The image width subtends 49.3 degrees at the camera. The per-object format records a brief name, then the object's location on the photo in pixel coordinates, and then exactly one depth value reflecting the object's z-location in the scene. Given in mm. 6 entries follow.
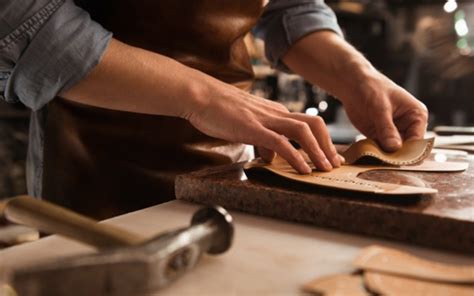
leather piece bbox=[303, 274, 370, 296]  449
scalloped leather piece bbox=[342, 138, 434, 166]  901
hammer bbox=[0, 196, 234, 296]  374
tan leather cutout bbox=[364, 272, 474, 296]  444
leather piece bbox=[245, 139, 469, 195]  659
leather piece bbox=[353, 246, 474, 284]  473
